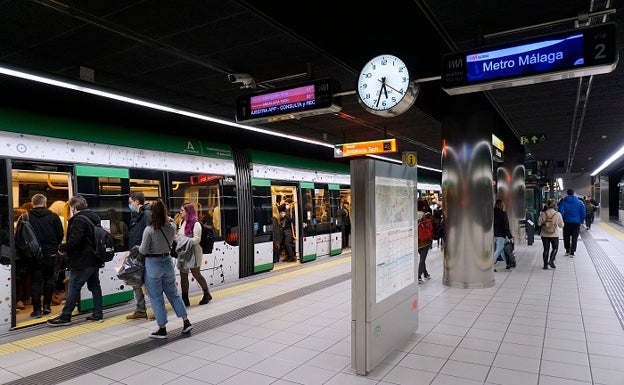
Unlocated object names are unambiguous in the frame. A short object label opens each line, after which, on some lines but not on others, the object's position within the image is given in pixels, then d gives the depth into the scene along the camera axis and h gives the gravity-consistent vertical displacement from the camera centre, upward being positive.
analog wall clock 4.16 +1.18
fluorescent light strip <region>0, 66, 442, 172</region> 4.57 +1.47
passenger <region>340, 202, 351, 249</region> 11.73 -0.81
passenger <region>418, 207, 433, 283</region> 6.59 -0.64
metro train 4.50 +0.27
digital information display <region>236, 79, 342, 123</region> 4.42 +1.13
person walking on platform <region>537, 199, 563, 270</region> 7.91 -0.75
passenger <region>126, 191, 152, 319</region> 4.84 -0.23
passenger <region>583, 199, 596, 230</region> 18.77 -0.90
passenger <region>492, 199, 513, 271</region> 7.58 -0.57
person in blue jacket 8.89 -0.47
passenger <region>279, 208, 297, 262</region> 9.81 -0.92
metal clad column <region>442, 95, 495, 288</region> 6.29 +0.02
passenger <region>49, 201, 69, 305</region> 5.53 -0.93
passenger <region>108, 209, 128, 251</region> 5.37 -0.40
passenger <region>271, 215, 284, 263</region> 9.84 -0.91
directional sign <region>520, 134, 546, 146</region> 10.48 +1.50
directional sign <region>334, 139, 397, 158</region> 8.54 +1.13
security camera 4.96 +1.52
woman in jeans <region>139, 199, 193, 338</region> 4.11 -0.69
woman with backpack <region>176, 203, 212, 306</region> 5.26 -0.63
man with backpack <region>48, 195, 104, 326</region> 4.66 -0.62
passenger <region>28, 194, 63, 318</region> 4.96 -0.66
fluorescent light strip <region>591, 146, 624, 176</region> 14.64 +1.50
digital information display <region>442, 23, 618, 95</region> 3.07 +1.11
